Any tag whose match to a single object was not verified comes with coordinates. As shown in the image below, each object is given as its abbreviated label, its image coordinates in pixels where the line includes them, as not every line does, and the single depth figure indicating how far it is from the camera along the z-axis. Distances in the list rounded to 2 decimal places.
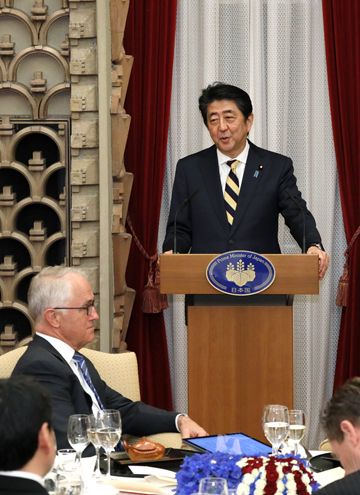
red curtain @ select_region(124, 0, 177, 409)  12.62
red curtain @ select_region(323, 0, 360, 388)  12.61
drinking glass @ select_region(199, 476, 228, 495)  4.33
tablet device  6.19
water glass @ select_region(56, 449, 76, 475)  5.40
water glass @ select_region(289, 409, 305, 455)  6.20
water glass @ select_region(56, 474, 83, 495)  4.83
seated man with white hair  7.28
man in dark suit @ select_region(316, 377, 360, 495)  4.80
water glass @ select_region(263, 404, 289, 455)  6.02
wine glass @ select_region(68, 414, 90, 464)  5.88
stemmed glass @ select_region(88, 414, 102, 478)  5.89
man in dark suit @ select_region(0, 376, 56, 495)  4.04
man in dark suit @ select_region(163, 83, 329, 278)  10.02
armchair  8.48
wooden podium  9.31
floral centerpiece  4.77
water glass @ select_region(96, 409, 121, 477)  5.89
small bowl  6.27
